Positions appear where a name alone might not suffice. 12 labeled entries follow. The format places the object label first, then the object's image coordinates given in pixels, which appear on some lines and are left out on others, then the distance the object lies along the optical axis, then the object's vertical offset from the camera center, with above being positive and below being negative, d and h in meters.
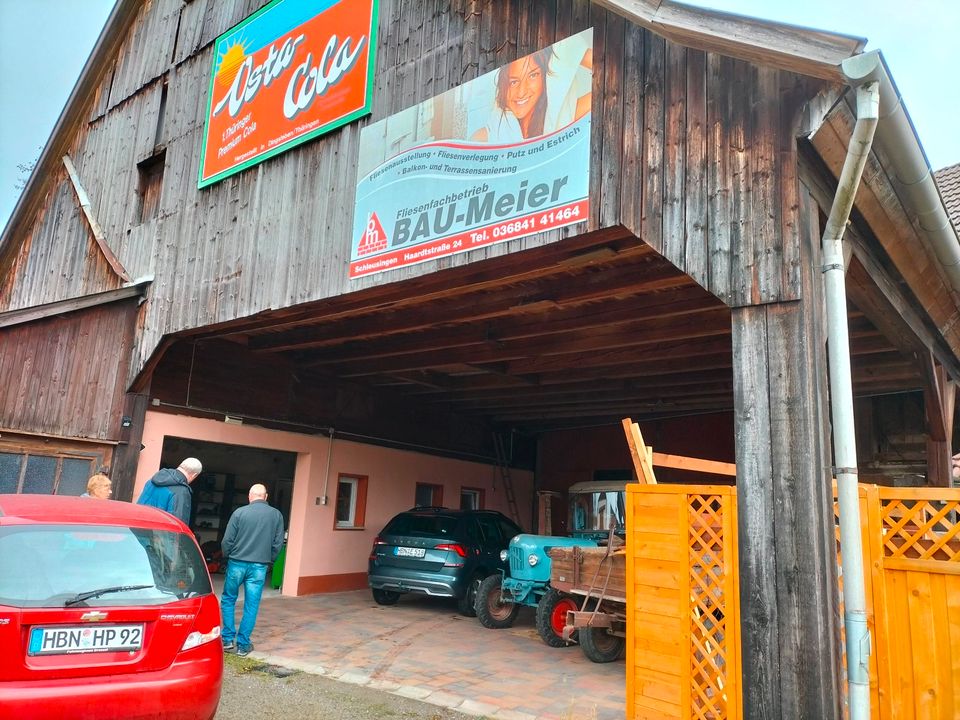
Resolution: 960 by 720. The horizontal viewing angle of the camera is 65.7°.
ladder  16.55 +0.78
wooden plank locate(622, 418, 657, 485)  5.60 +0.44
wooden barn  5.01 +2.26
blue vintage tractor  8.77 -0.80
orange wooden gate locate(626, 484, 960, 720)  4.57 -0.56
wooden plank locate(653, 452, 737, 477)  5.76 +0.40
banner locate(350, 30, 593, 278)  6.07 +2.99
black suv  10.38 -0.73
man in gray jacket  7.37 -0.63
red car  3.57 -0.66
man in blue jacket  7.61 +0.00
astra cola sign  8.38 +5.02
